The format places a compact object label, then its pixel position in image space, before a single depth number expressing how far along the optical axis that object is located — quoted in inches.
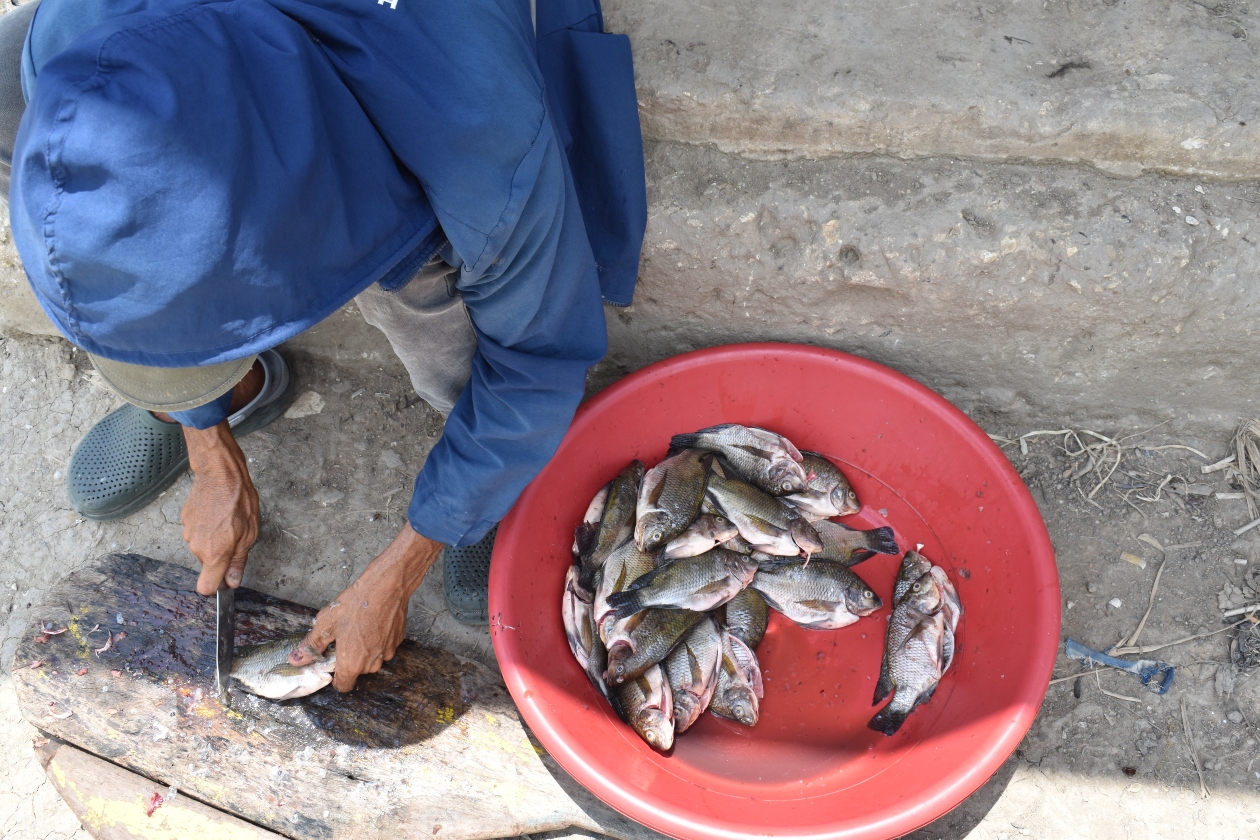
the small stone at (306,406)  116.0
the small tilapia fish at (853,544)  96.9
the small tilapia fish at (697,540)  92.0
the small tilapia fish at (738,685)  90.7
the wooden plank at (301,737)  82.7
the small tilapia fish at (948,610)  89.9
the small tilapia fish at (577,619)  91.6
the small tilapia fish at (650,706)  86.0
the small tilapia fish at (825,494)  97.0
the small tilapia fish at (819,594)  93.3
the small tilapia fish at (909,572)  93.8
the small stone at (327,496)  110.3
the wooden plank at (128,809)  83.0
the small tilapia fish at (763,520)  93.6
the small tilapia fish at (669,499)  91.4
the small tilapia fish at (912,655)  87.6
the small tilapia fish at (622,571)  90.7
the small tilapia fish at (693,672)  89.2
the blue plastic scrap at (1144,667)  91.9
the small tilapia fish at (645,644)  87.7
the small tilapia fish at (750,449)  96.9
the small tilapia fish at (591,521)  95.4
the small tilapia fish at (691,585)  89.2
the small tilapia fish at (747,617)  94.9
